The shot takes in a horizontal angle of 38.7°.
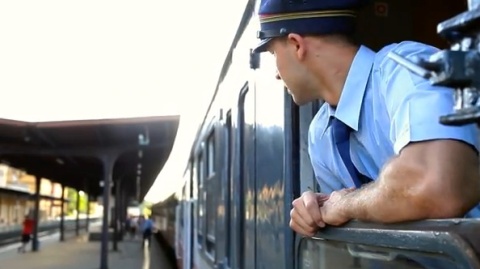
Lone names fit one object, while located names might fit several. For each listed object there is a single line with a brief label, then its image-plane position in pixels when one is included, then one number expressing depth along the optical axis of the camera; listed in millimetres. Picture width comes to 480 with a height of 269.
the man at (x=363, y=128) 1145
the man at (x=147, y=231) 33794
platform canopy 15555
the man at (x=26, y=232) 27469
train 1121
